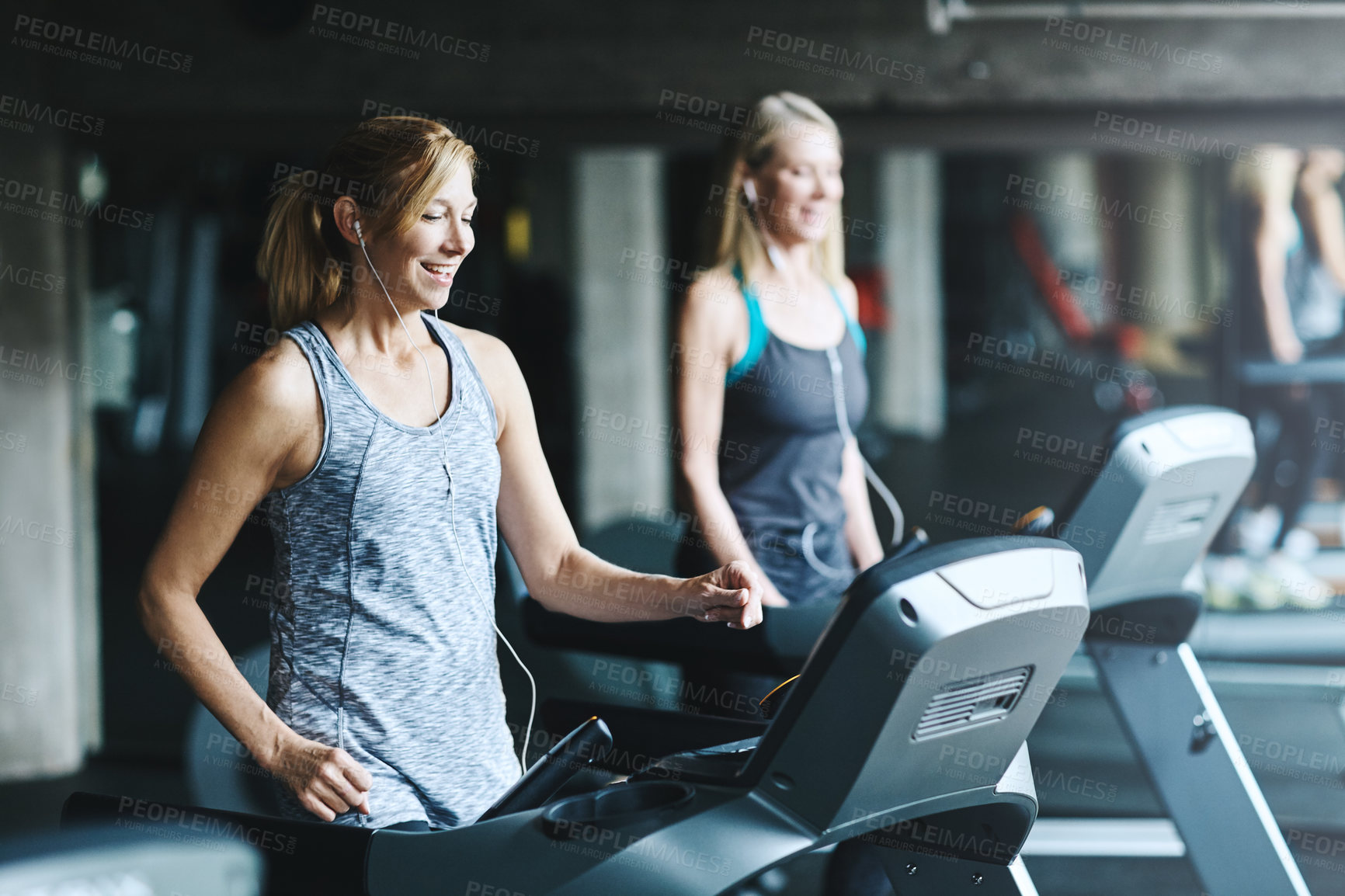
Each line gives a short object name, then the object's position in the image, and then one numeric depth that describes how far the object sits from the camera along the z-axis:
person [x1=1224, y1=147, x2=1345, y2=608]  8.24
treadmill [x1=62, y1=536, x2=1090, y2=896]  3.22
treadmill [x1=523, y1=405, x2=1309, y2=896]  3.89
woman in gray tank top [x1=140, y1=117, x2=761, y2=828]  3.42
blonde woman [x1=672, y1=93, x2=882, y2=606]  4.14
